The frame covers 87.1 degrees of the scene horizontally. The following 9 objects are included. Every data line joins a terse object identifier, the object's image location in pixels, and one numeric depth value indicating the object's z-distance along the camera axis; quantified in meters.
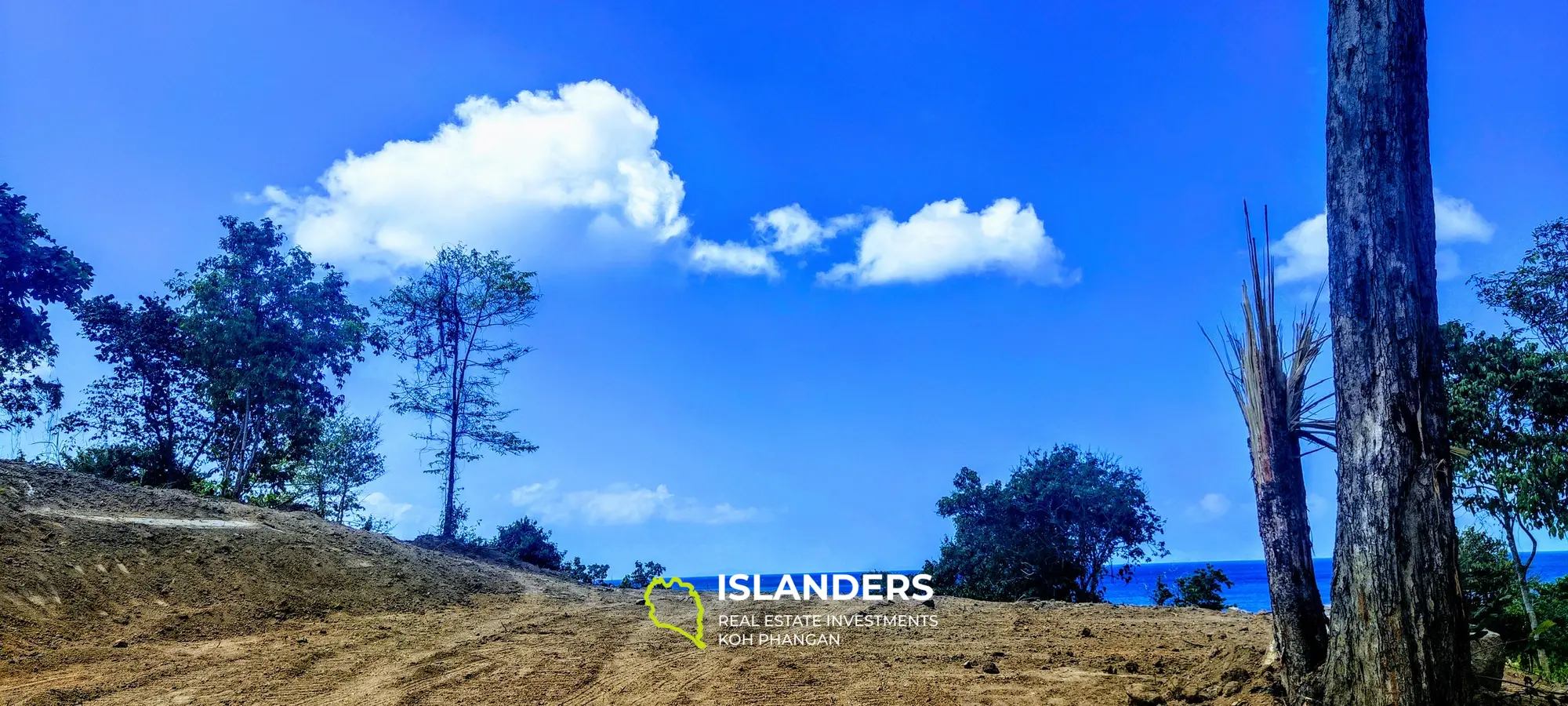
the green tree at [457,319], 20.77
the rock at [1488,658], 4.83
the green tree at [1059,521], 16.83
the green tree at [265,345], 19.61
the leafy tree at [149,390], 20.48
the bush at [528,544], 19.69
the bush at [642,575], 18.73
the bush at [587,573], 19.12
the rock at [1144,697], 5.37
